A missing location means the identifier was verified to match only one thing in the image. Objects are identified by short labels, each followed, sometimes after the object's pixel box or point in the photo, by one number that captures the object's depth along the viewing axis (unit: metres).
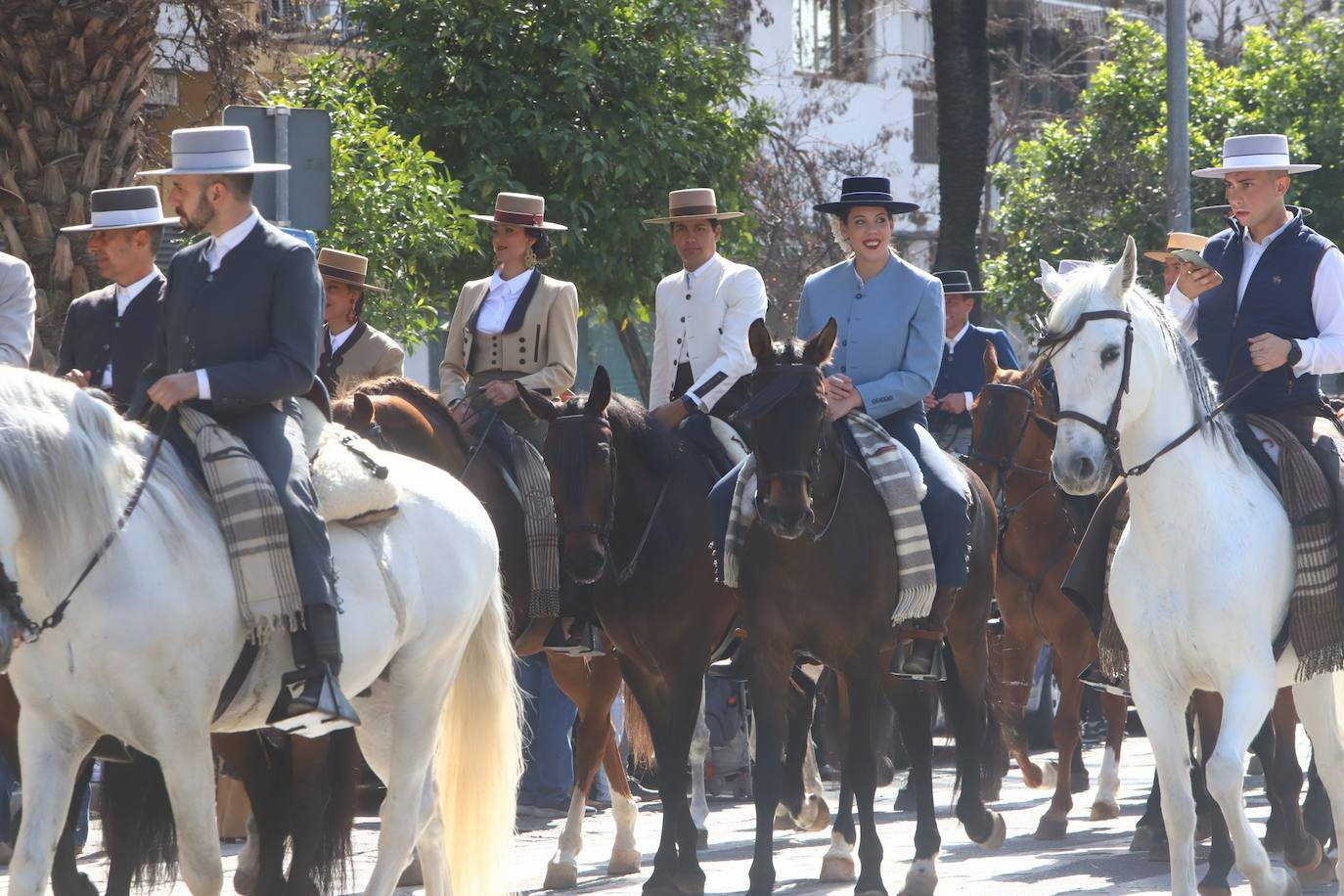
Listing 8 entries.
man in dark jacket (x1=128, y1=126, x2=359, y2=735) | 12.34
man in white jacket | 18.77
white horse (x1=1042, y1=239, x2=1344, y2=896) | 13.90
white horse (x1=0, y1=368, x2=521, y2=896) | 11.09
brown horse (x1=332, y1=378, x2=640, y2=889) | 17.48
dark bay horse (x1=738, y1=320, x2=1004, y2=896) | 15.56
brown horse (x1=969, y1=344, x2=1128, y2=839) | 21.95
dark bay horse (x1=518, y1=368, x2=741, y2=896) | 16.89
